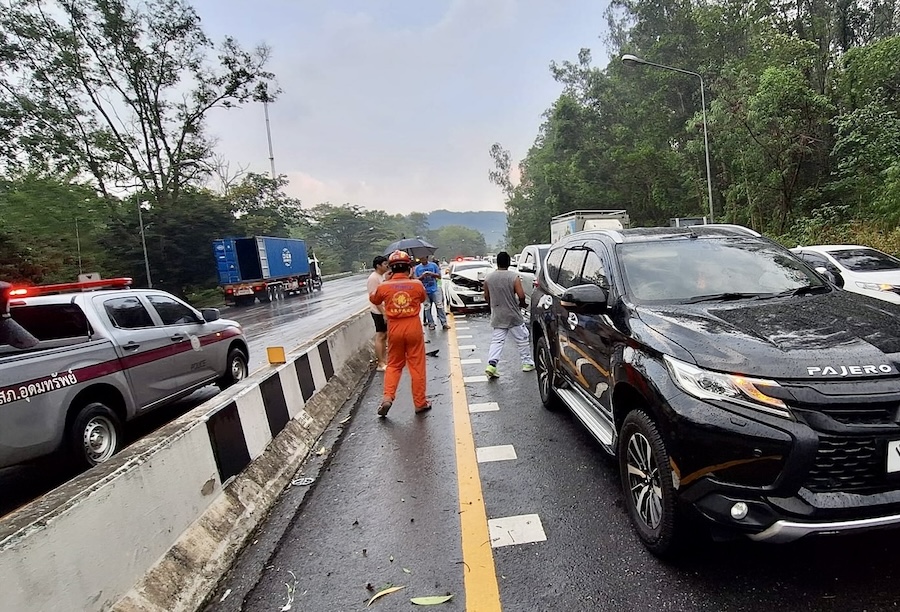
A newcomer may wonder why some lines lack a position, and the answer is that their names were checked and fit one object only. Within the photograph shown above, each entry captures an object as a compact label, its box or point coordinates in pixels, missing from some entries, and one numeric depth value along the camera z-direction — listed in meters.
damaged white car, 14.10
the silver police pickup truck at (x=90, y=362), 3.92
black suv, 2.18
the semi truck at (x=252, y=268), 27.73
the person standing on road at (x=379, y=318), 8.11
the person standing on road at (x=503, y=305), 6.85
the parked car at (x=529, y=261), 12.38
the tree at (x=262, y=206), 39.88
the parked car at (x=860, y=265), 8.39
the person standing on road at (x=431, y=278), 10.63
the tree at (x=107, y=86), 26.89
